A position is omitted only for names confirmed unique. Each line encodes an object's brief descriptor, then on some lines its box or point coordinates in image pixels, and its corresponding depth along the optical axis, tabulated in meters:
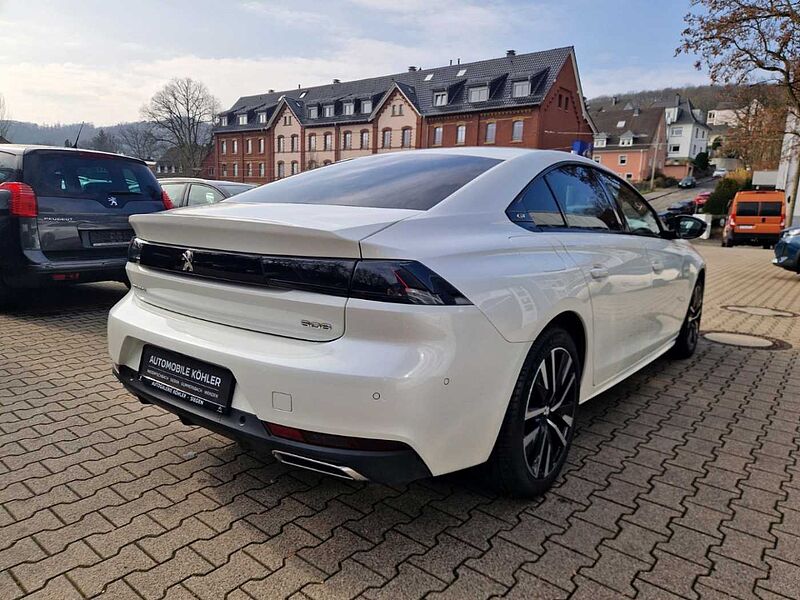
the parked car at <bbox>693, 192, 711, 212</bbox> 40.09
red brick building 44.28
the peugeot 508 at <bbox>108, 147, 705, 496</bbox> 1.96
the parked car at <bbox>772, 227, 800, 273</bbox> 10.53
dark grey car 5.45
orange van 20.67
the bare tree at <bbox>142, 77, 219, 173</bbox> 64.25
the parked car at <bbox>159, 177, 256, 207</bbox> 8.51
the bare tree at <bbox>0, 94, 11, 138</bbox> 44.34
